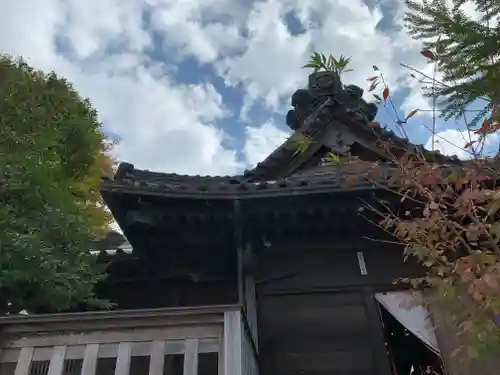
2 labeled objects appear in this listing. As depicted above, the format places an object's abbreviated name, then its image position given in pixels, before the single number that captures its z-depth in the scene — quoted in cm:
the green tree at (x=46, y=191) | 521
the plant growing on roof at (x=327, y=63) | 498
